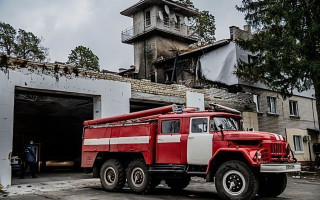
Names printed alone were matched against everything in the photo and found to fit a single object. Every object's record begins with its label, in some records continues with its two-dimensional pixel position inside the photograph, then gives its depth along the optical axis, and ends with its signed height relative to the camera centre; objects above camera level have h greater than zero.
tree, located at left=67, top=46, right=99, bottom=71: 40.87 +11.17
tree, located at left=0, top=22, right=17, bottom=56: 35.31 +11.88
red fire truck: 8.65 -0.14
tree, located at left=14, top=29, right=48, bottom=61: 36.31 +11.22
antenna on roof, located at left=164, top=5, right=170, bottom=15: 30.92 +12.67
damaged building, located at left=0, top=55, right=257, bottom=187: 12.90 +2.49
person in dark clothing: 15.68 -0.34
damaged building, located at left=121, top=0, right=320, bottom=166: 23.73 +6.42
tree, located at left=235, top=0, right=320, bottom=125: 16.56 +5.13
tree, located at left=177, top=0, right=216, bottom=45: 35.89 +12.91
